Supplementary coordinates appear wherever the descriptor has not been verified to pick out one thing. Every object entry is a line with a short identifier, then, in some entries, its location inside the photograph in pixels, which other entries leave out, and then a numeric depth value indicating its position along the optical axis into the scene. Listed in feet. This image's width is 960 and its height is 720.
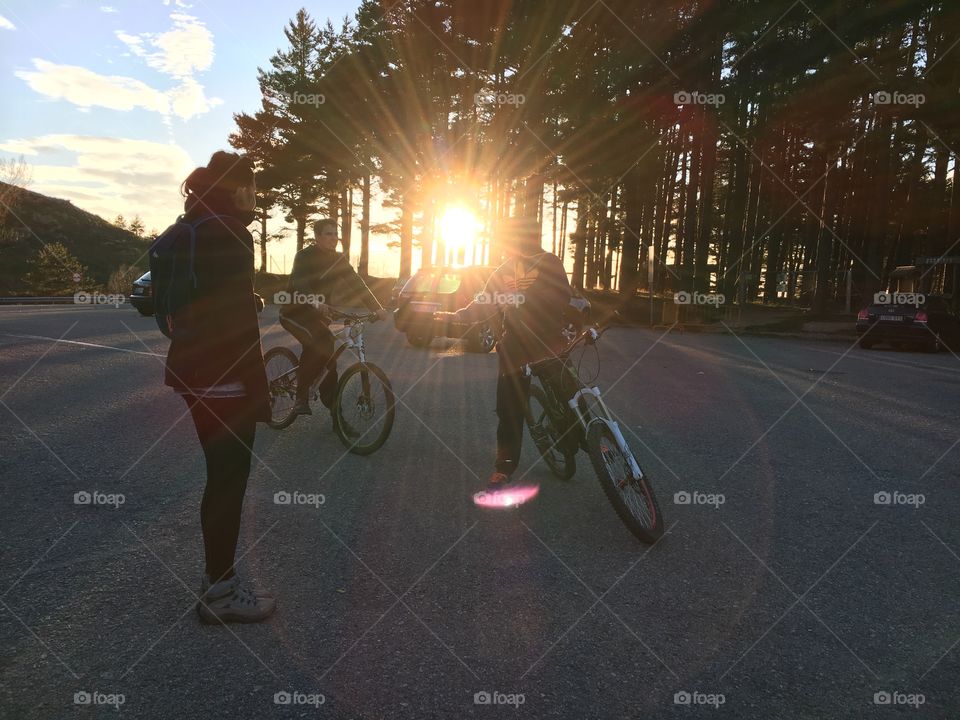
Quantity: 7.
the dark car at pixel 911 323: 62.13
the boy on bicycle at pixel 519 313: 17.01
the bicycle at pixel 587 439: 14.05
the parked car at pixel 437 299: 48.49
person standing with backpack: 9.94
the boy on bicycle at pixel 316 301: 21.27
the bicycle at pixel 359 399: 20.53
